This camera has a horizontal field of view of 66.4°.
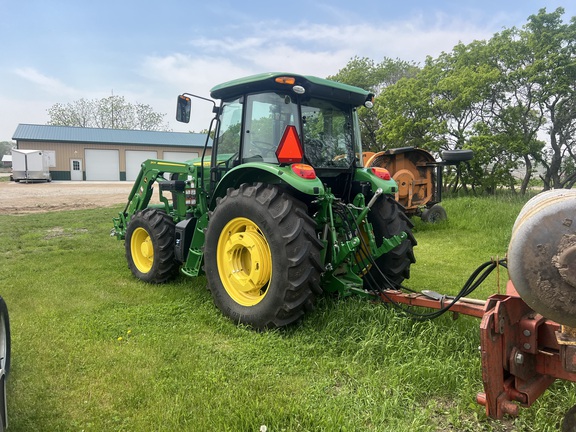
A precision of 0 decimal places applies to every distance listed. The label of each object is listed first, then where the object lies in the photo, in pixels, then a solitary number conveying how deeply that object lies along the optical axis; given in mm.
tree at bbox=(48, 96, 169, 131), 53094
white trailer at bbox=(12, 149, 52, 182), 30375
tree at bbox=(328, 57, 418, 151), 22078
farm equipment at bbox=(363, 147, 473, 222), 10195
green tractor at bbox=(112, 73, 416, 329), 3648
